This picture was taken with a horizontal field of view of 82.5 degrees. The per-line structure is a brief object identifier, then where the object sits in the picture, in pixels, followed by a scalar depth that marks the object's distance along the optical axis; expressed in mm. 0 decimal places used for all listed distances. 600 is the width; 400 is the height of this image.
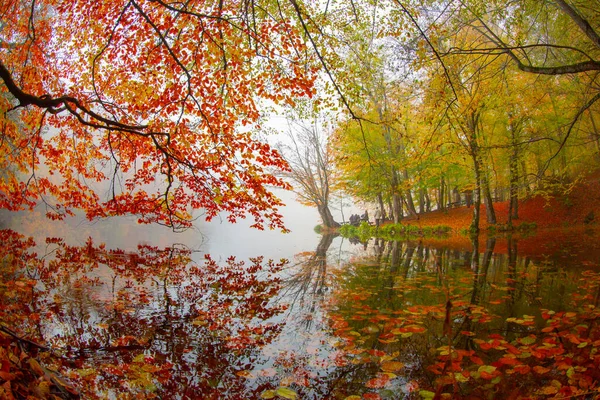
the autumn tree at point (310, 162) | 26125
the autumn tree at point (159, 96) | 6691
